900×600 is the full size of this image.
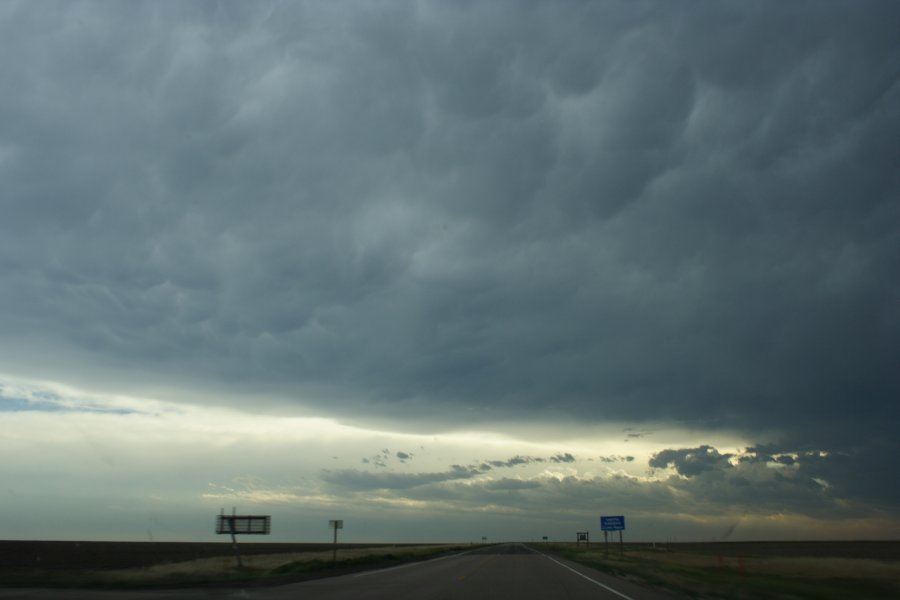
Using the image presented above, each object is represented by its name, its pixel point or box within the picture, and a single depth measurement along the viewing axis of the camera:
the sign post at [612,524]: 83.44
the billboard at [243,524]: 47.34
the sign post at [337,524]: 48.44
